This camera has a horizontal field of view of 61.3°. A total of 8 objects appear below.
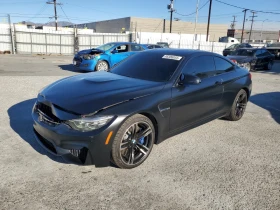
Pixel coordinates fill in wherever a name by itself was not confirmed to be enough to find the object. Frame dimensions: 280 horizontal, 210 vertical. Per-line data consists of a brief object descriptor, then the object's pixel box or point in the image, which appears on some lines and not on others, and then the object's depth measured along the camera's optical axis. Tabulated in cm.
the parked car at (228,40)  4302
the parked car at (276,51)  2595
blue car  1112
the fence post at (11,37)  2088
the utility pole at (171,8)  4489
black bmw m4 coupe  267
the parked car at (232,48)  2470
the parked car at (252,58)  1368
